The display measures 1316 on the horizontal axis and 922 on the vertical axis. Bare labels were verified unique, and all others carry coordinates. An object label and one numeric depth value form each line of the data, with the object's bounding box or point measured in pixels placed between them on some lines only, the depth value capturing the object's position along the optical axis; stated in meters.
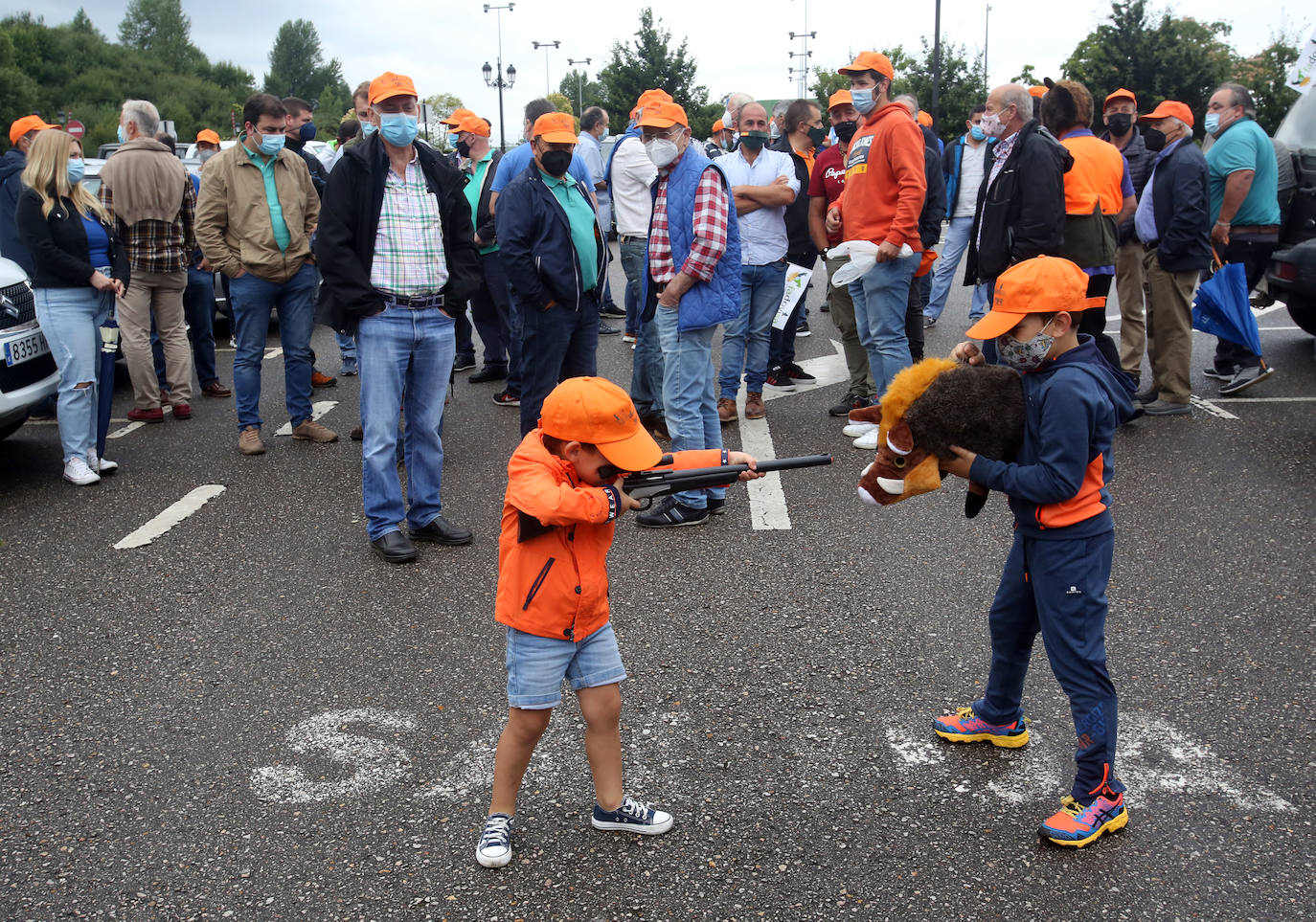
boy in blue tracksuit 3.00
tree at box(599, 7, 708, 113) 53.22
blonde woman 6.48
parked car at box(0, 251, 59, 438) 6.66
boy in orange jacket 2.84
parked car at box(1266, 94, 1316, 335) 7.96
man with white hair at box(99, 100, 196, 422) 7.54
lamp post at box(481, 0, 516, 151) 56.70
